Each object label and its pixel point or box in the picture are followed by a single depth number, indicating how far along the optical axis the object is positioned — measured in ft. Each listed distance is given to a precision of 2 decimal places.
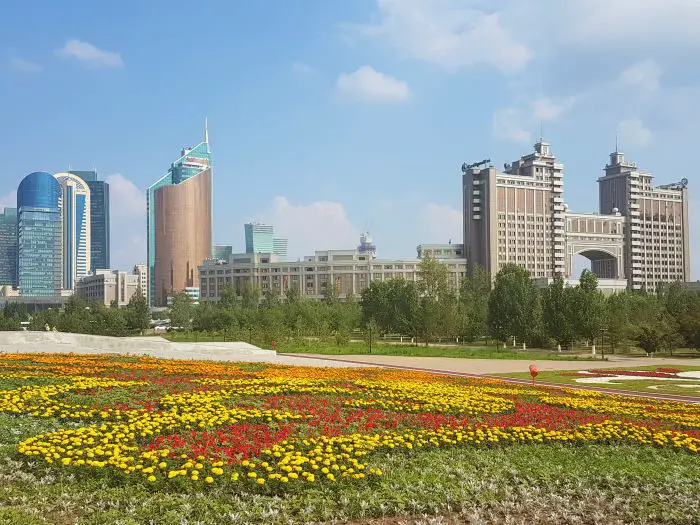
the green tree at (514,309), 174.09
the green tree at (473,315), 193.04
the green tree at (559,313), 160.97
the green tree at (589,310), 152.05
